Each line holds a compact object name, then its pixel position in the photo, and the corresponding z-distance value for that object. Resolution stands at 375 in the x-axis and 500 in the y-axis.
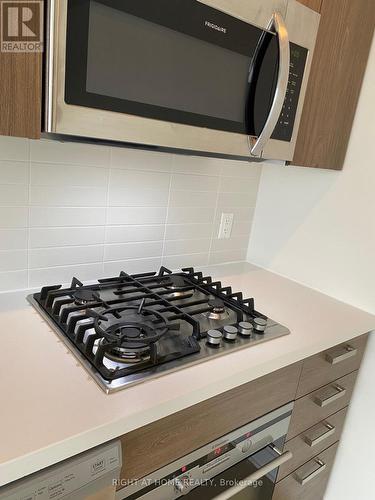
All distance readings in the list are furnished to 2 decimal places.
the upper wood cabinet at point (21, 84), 0.65
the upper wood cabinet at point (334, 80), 1.10
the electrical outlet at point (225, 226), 1.57
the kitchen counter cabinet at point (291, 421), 0.79
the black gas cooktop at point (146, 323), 0.81
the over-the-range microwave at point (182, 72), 0.70
